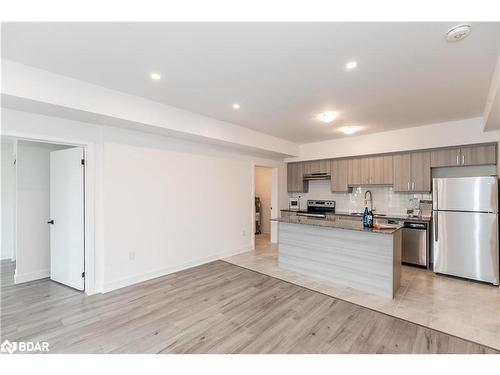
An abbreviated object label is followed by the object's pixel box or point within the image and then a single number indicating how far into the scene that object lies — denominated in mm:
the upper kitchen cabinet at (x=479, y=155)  4051
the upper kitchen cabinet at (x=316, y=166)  6090
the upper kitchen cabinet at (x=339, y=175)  5734
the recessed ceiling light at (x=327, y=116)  3609
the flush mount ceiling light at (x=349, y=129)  4268
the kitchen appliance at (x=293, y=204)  6857
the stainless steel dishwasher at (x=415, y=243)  4387
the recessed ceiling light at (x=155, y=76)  2623
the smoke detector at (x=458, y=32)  1821
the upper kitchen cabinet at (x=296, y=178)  6574
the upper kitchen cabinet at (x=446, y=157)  4375
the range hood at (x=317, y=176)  6118
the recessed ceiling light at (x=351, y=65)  2351
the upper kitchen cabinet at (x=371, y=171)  5129
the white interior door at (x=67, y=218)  3469
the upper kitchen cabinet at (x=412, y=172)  4648
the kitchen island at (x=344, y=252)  3282
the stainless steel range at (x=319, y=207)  6170
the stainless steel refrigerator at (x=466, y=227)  3586
